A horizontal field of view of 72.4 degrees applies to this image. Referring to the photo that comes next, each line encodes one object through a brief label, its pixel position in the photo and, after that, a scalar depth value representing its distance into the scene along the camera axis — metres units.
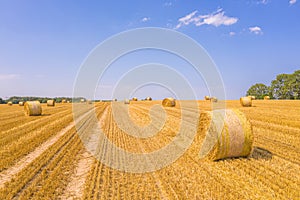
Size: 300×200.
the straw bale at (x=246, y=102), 23.53
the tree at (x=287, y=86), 53.00
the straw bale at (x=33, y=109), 18.17
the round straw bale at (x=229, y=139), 5.96
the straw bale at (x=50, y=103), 35.00
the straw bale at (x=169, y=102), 25.12
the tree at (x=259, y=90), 62.78
